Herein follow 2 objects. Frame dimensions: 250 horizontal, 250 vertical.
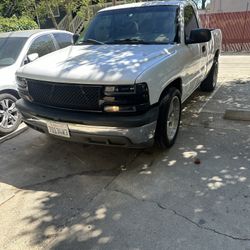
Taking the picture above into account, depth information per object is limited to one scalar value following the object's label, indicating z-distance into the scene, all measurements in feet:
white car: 17.39
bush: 47.28
